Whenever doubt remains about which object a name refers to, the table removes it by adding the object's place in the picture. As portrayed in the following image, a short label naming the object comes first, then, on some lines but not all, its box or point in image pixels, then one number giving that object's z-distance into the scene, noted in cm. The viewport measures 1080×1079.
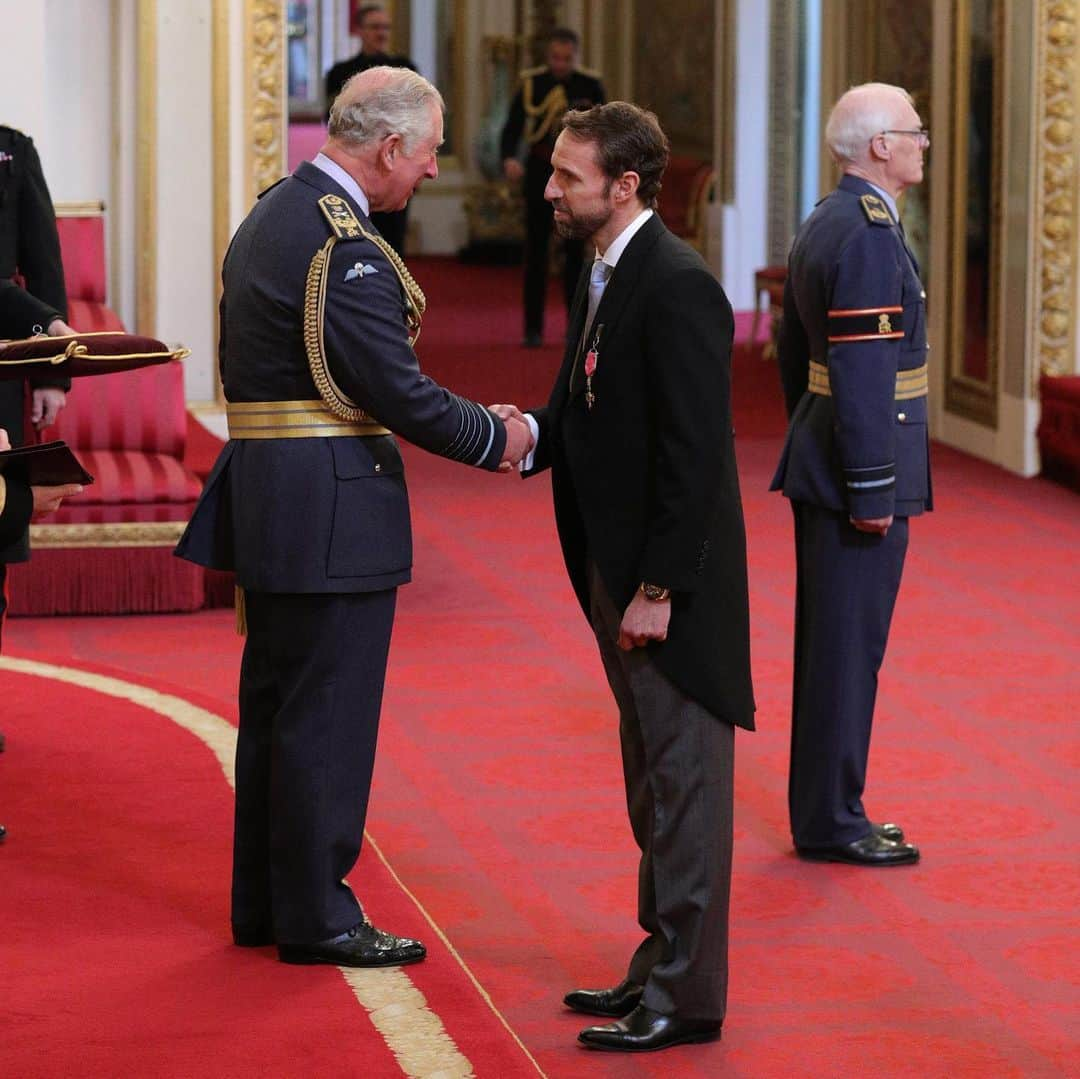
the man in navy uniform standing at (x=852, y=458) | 782
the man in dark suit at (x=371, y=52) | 2138
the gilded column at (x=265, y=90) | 1613
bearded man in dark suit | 601
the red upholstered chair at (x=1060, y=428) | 1618
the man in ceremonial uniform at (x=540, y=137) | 2370
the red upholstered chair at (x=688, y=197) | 2711
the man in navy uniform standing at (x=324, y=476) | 638
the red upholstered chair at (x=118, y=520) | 1220
